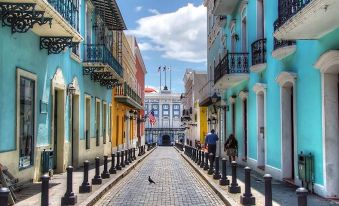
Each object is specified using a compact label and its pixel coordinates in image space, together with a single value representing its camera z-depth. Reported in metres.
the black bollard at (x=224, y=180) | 13.52
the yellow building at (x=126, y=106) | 33.19
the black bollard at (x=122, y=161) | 20.08
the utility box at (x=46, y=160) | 14.27
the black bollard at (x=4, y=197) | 5.27
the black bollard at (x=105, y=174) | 15.35
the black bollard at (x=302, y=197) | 5.57
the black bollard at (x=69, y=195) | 9.79
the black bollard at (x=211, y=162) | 17.41
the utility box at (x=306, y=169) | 11.38
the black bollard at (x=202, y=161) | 20.64
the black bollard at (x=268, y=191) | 7.85
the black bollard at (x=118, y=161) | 18.83
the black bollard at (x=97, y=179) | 13.51
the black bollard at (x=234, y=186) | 11.71
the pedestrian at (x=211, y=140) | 23.64
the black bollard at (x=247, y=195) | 9.94
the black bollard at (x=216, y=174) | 15.26
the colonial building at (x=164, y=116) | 91.75
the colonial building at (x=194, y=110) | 45.88
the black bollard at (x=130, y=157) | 23.73
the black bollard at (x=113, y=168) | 17.02
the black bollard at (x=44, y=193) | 7.61
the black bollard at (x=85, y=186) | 11.62
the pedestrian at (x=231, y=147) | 20.91
